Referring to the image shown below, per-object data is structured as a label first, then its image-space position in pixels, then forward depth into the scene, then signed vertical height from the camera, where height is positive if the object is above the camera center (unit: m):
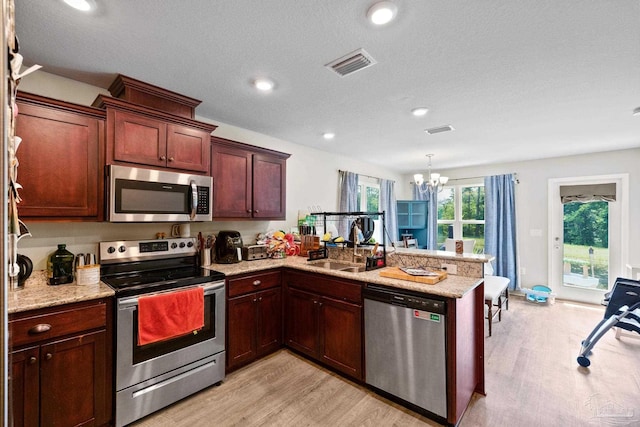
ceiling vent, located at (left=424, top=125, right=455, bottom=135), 3.43 +1.05
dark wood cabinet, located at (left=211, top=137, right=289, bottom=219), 2.90 +0.39
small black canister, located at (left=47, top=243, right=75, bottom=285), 1.98 -0.35
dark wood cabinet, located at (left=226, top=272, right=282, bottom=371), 2.52 -0.94
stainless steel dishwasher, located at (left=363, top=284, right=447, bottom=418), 1.91 -0.93
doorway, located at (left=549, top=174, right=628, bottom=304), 4.51 -0.31
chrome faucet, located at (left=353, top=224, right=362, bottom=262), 2.93 -0.26
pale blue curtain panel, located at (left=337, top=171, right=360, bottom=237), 4.76 +0.39
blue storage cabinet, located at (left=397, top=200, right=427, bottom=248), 6.29 +0.02
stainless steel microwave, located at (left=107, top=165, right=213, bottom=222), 2.16 +0.17
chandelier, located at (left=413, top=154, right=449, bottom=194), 4.64 +0.60
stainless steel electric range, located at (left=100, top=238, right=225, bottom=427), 1.90 -0.89
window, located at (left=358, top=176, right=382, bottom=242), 5.56 +0.35
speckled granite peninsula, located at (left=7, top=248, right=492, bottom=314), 1.68 -0.47
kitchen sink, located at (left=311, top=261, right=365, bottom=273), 2.67 -0.50
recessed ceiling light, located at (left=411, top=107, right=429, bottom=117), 2.88 +1.06
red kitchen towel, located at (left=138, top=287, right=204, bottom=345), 1.95 -0.70
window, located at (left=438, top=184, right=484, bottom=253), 5.91 +0.06
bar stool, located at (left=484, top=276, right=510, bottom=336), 3.31 -0.91
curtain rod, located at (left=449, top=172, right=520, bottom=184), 5.37 +0.72
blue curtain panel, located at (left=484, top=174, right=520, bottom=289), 5.32 -0.17
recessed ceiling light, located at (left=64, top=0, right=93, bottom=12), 1.47 +1.10
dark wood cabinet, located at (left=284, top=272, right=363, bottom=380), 2.37 -0.93
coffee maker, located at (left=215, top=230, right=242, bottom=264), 2.89 -0.31
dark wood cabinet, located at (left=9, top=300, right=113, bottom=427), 1.55 -0.87
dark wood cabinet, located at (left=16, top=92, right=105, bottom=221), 1.87 +0.40
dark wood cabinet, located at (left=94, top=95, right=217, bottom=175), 2.17 +0.65
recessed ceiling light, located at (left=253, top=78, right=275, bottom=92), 2.31 +1.09
